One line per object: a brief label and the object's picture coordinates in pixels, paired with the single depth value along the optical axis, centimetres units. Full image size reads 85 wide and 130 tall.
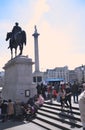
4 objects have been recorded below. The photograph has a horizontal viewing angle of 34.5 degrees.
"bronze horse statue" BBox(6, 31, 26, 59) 1087
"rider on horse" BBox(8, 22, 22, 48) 1096
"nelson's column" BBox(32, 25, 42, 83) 3003
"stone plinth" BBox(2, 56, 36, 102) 1031
